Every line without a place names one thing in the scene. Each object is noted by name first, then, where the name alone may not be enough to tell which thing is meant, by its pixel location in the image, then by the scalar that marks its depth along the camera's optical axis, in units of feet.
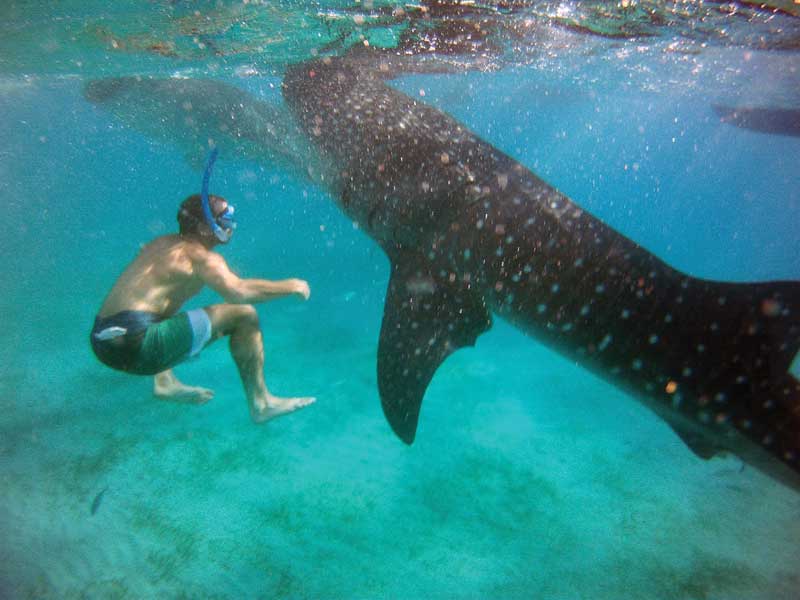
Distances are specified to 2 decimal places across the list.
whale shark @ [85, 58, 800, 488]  8.52
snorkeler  15.07
